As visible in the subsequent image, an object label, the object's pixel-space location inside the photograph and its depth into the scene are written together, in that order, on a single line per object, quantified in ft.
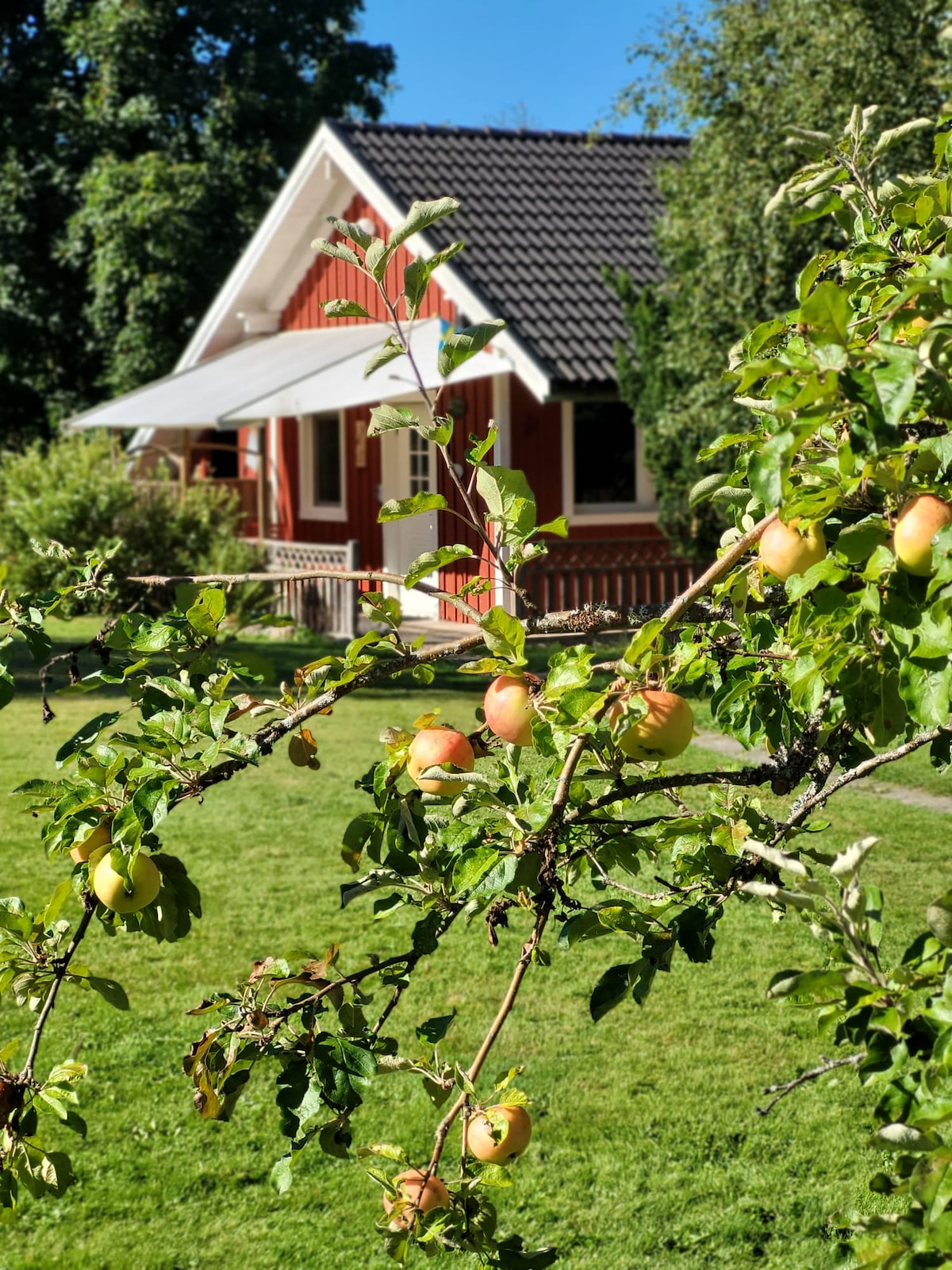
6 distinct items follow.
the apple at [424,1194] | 6.89
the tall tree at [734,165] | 39.93
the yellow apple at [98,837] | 6.62
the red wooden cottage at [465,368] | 54.95
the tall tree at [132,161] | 100.89
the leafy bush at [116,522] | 59.77
